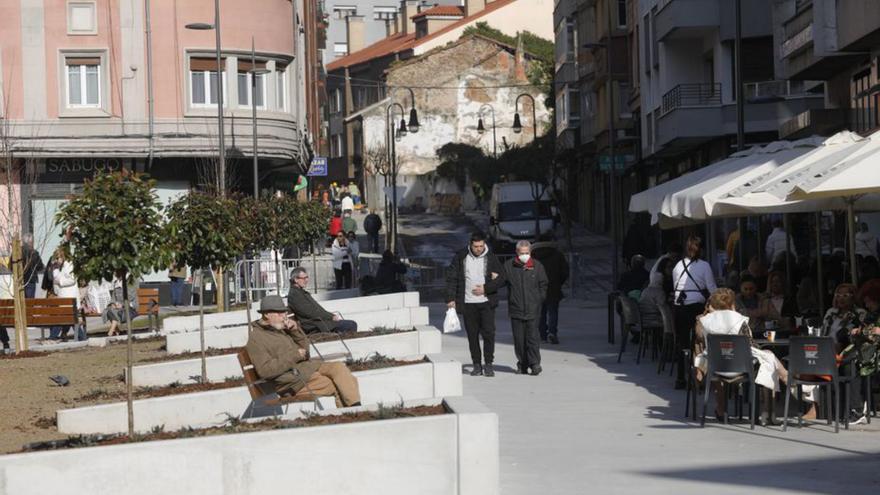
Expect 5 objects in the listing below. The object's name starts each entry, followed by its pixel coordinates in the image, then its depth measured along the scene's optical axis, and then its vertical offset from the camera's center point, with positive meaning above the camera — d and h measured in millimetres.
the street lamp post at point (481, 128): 83362 +5819
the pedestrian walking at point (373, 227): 60250 +616
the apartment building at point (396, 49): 98188 +12066
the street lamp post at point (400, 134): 60794 +4715
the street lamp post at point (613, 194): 39625 +1166
